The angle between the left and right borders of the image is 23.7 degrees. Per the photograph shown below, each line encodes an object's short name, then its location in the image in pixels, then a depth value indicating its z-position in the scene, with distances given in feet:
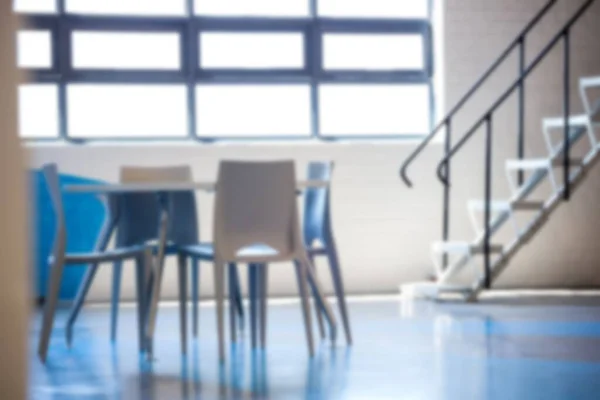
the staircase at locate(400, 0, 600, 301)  31.15
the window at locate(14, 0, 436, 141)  34.67
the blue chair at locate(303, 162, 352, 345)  22.29
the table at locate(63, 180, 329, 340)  20.33
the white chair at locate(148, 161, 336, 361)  19.98
